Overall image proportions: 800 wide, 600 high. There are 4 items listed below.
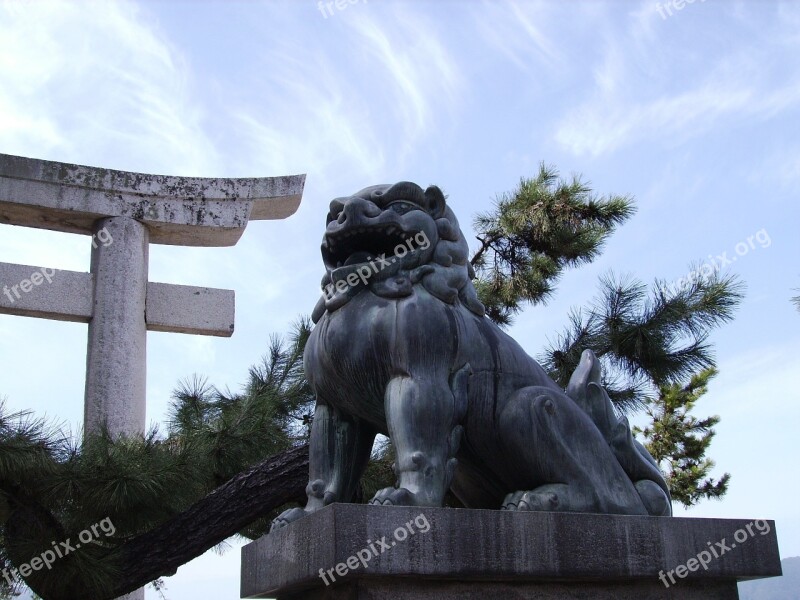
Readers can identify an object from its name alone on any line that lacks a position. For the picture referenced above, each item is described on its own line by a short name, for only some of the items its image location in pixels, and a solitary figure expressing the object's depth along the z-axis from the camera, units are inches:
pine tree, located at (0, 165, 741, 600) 177.3
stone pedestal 82.6
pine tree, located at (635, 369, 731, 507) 316.2
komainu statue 95.9
